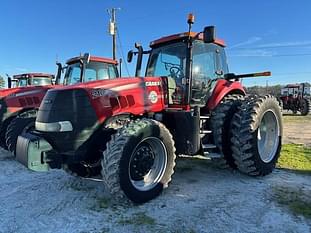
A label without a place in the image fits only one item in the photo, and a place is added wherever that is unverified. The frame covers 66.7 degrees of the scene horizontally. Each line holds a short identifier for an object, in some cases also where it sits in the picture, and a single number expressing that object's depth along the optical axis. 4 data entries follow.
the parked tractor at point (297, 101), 16.61
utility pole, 15.51
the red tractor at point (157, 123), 3.08
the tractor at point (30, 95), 4.88
